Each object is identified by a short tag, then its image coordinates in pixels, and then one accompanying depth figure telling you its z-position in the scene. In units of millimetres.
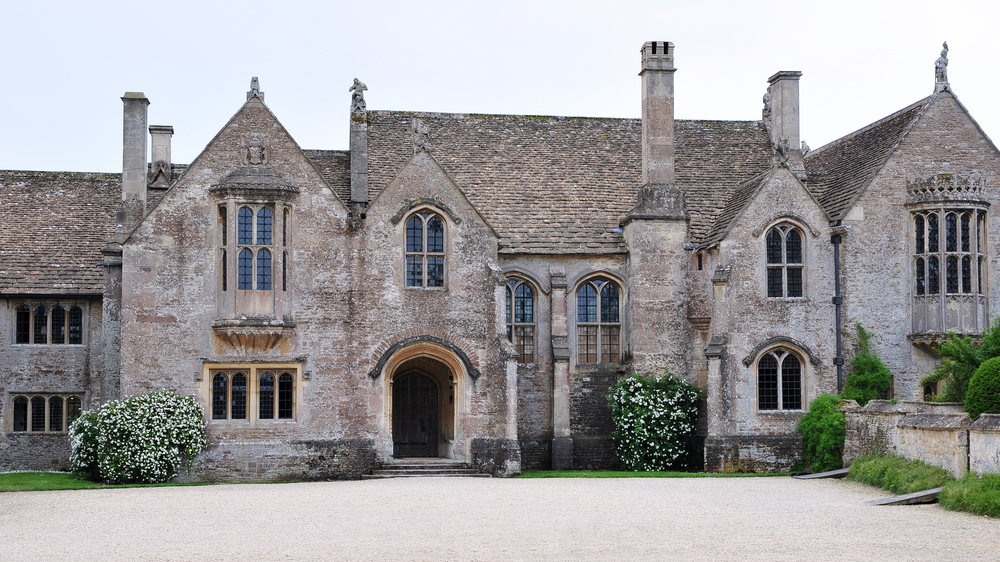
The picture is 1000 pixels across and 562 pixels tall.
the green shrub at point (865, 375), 29656
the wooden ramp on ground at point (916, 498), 20516
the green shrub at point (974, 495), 18422
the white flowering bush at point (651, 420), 30016
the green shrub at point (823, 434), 27656
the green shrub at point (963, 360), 25641
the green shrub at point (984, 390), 21344
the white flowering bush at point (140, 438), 26312
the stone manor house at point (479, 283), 28109
